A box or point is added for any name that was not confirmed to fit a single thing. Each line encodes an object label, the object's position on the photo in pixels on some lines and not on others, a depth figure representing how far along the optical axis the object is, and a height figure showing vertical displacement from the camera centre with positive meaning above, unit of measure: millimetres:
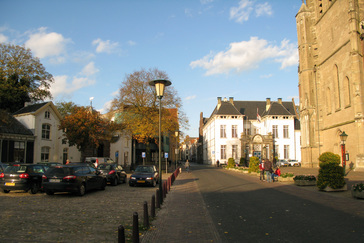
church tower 30828 +9408
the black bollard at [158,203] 10294 -1948
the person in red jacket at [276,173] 21472 -1788
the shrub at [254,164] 29619 -1505
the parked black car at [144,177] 18172 -1724
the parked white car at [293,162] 55453 -2512
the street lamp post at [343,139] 21344 +773
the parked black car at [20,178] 13773 -1356
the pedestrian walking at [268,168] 20375 -1333
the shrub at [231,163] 43281 -2032
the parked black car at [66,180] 12898 -1334
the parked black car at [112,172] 19500 -1543
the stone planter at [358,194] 11102 -1795
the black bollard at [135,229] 5293 -1489
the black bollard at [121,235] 4323 -1296
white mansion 61253 +3955
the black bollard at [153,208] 8551 -1755
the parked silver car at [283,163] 54519 -2594
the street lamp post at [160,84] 12121 +2865
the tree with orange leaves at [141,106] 33562 +5415
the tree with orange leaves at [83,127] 29422 +2501
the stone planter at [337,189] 13758 -1947
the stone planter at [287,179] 20536 -2145
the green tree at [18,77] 37234 +10246
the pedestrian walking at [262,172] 21531 -1757
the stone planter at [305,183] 16984 -2021
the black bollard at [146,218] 7145 -1724
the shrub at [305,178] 17000 -1725
